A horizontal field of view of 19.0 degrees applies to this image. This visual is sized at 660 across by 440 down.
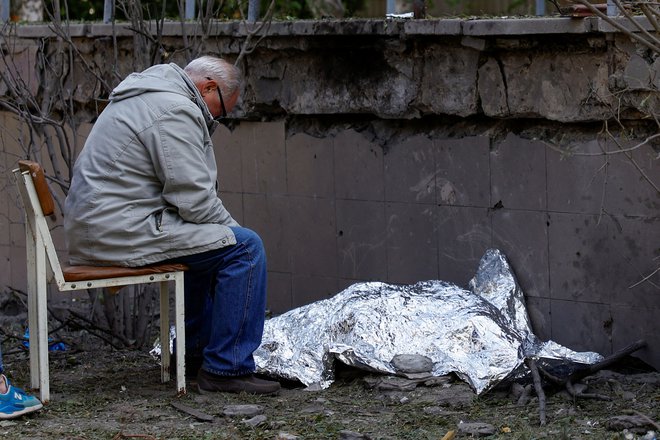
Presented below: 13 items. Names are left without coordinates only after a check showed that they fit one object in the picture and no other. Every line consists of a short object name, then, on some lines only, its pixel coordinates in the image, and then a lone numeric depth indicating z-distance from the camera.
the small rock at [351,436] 7.41
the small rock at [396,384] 8.62
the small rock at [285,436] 7.51
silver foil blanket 8.77
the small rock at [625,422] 7.37
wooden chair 7.99
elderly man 8.11
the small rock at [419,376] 8.70
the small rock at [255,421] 7.81
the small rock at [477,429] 7.50
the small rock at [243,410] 8.08
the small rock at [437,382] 8.66
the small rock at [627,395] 8.21
